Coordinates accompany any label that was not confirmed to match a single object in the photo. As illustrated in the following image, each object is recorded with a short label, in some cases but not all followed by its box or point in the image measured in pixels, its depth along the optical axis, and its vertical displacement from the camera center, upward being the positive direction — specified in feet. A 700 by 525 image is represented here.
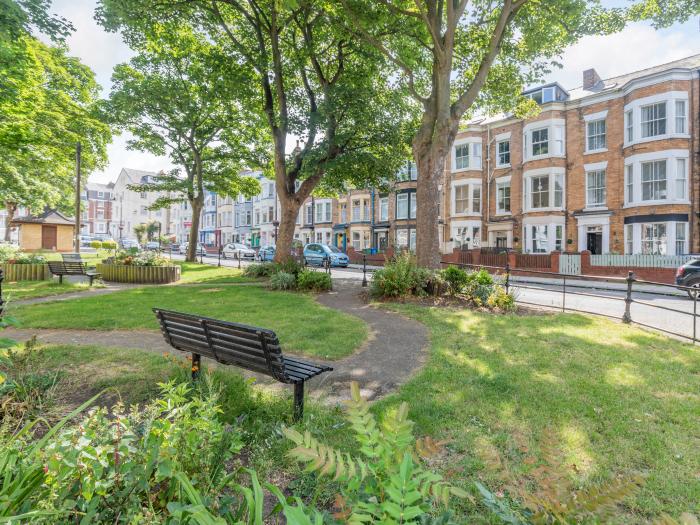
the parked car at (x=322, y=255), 95.86 +0.73
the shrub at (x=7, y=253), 52.02 +0.26
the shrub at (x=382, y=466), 4.51 -2.75
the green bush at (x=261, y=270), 56.75 -1.94
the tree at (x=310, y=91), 51.01 +25.09
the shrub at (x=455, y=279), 36.14 -1.91
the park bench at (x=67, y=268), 45.57 -1.56
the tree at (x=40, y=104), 35.42 +20.55
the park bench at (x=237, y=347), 11.84 -3.12
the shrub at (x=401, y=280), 36.27 -2.06
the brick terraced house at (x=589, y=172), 67.97 +18.91
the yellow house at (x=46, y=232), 109.60 +6.94
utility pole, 56.13 +8.01
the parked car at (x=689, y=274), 46.39 -1.59
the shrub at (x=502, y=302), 32.42 -3.65
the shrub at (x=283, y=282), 44.93 -2.91
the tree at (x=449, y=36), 38.40 +25.84
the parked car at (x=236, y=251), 125.80 +2.01
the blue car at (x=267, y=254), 112.96 +0.98
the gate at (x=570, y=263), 70.54 -0.55
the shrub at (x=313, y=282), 44.19 -2.84
